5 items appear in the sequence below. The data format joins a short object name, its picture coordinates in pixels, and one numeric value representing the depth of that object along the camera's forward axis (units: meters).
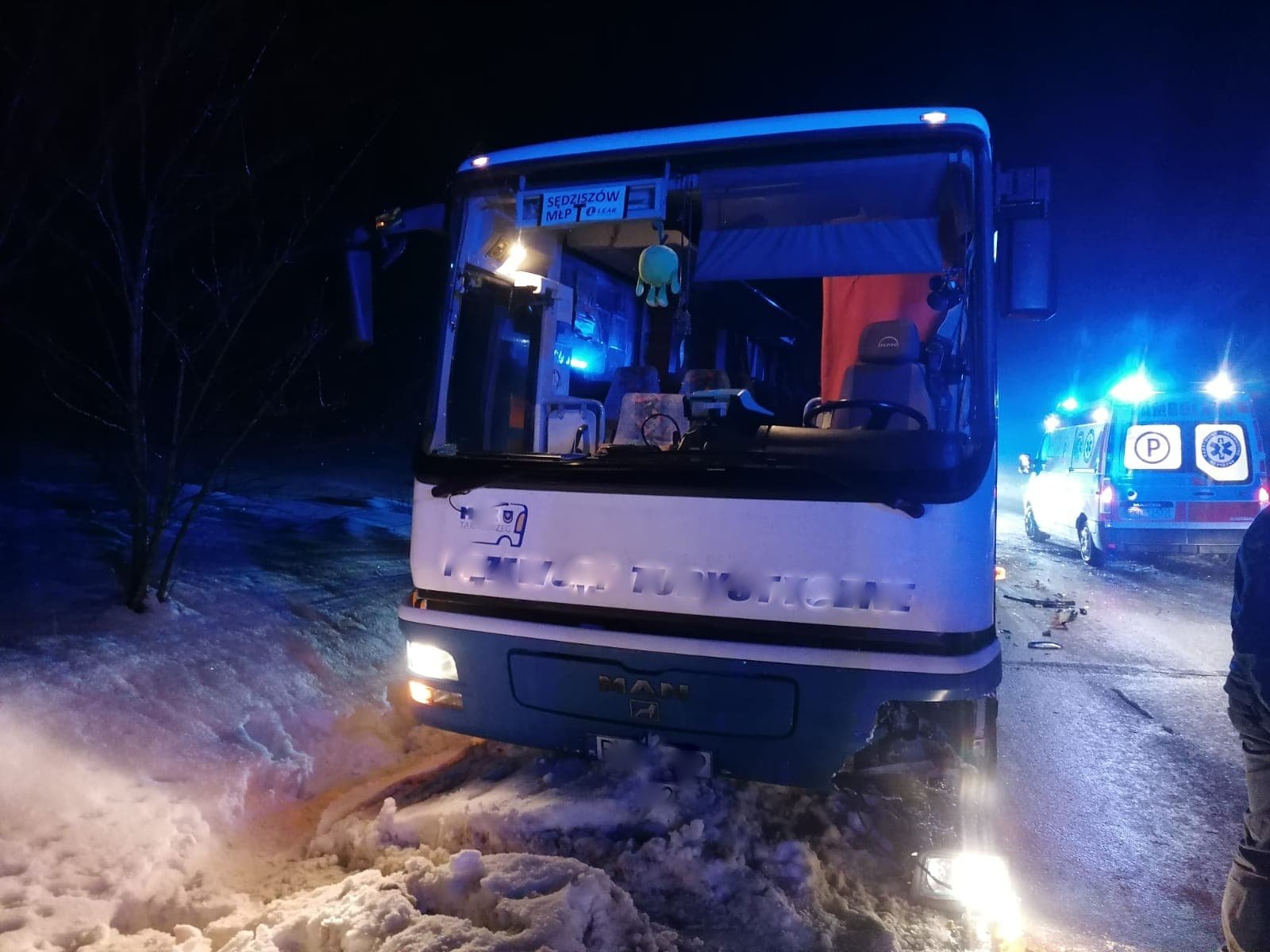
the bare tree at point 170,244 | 5.07
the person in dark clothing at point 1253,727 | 2.31
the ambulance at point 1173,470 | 10.17
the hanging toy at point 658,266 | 3.59
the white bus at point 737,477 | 2.88
